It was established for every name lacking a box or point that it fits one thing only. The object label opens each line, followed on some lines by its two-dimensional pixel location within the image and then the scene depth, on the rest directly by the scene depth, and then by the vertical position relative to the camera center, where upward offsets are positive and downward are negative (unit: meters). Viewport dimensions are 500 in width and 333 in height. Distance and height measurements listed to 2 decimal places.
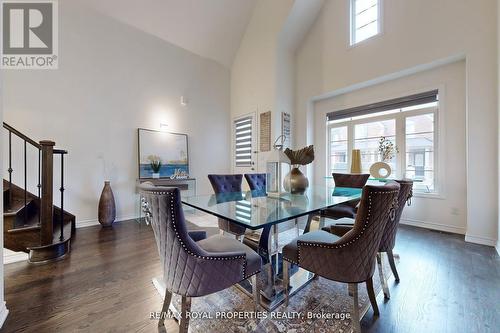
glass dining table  1.46 -0.35
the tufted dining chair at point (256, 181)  2.96 -0.23
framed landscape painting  4.02 +0.28
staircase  2.20 -0.67
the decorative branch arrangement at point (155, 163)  4.05 +0.06
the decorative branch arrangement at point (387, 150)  3.65 +0.29
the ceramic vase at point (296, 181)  2.37 -0.17
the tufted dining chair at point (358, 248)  1.16 -0.50
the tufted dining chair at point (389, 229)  1.56 -0.49
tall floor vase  3.40 -0.69
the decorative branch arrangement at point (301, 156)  2.20 +0.11
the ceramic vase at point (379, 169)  3.37 -0.06
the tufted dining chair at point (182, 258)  1.04 -0.50
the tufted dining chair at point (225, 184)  2.32 -0.25
